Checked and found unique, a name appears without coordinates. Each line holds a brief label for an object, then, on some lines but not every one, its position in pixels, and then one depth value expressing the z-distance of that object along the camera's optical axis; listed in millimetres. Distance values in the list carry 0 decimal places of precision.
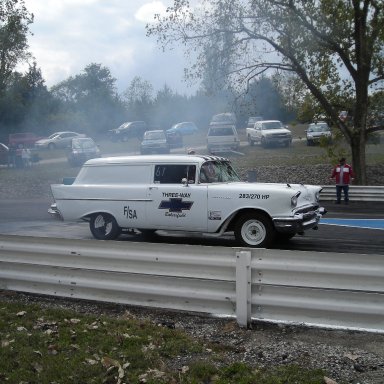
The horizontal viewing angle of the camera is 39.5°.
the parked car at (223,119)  31273
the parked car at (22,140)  40844
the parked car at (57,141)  42406
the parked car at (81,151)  28266
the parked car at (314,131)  33031
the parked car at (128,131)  41531
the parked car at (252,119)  44109
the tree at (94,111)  46562
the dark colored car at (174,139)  36031
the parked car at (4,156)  30344
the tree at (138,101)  46750
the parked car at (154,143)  31281
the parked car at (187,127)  41812
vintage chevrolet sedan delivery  8977
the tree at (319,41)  18484
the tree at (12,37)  26969
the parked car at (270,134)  33125
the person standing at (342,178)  16953
